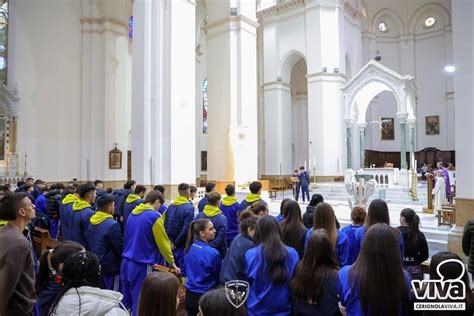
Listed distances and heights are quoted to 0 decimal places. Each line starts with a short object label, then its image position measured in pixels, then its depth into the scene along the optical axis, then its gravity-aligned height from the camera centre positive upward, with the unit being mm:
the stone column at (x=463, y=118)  6215 +841
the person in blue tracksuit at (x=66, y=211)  5017 -593
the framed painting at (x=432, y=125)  25781 +2967
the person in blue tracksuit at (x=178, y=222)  4953 -742
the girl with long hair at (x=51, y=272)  2119 -634
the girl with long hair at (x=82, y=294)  1879 -662
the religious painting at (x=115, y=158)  17469 +546
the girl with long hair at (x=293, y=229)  3559 -611
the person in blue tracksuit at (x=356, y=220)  3705 -562
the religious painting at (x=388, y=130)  26641 +2706
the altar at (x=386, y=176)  17291 -460
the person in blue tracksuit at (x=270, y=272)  2609 -761
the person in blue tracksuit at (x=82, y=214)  4523 -560
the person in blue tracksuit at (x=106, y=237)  3895 -733
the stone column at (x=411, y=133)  16719 +1573
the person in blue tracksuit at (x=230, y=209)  5801 -662
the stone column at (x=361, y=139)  19080 +1490
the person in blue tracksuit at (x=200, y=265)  3109 -841
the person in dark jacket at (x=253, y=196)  5703 -444
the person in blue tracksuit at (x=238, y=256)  2904 -718
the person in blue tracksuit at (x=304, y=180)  14422 -512
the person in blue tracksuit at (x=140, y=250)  4027 -918
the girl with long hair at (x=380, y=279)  2133 -673
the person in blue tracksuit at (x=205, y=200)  6069 -532
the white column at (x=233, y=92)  15094 +3305
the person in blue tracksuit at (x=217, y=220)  4352 -642
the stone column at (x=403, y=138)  16828 +1310
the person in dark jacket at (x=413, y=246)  3520 -781
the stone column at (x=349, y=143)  18816 +1267
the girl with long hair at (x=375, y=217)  3267 -460
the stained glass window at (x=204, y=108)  24875 +4213
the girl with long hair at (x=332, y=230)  3354 -594
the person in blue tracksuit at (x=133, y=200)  5684 -488
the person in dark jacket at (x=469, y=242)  3727 -815
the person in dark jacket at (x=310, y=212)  4465 -565
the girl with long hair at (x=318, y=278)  2381 -735
